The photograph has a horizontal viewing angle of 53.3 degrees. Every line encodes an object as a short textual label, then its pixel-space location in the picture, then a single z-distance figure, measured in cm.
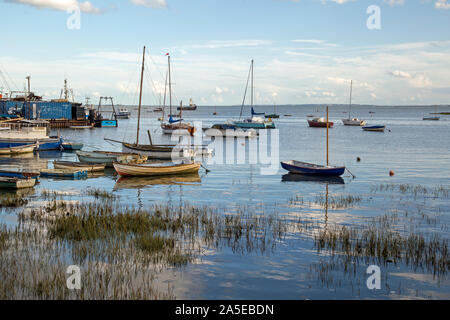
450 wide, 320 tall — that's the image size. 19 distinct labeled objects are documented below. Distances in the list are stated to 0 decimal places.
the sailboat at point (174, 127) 8236
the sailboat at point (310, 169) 3376
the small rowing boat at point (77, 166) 3484
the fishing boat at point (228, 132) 8006
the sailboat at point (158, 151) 4431
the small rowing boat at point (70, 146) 5285
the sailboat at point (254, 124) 9591
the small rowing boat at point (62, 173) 3162
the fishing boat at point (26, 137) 4797
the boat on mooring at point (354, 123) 12256
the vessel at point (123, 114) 17411
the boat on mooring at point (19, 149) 4622
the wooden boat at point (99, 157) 3819
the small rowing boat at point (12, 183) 2572
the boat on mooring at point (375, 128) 9838
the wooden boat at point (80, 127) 9877
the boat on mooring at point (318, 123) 11681
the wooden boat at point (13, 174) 2729
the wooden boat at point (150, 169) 3272
